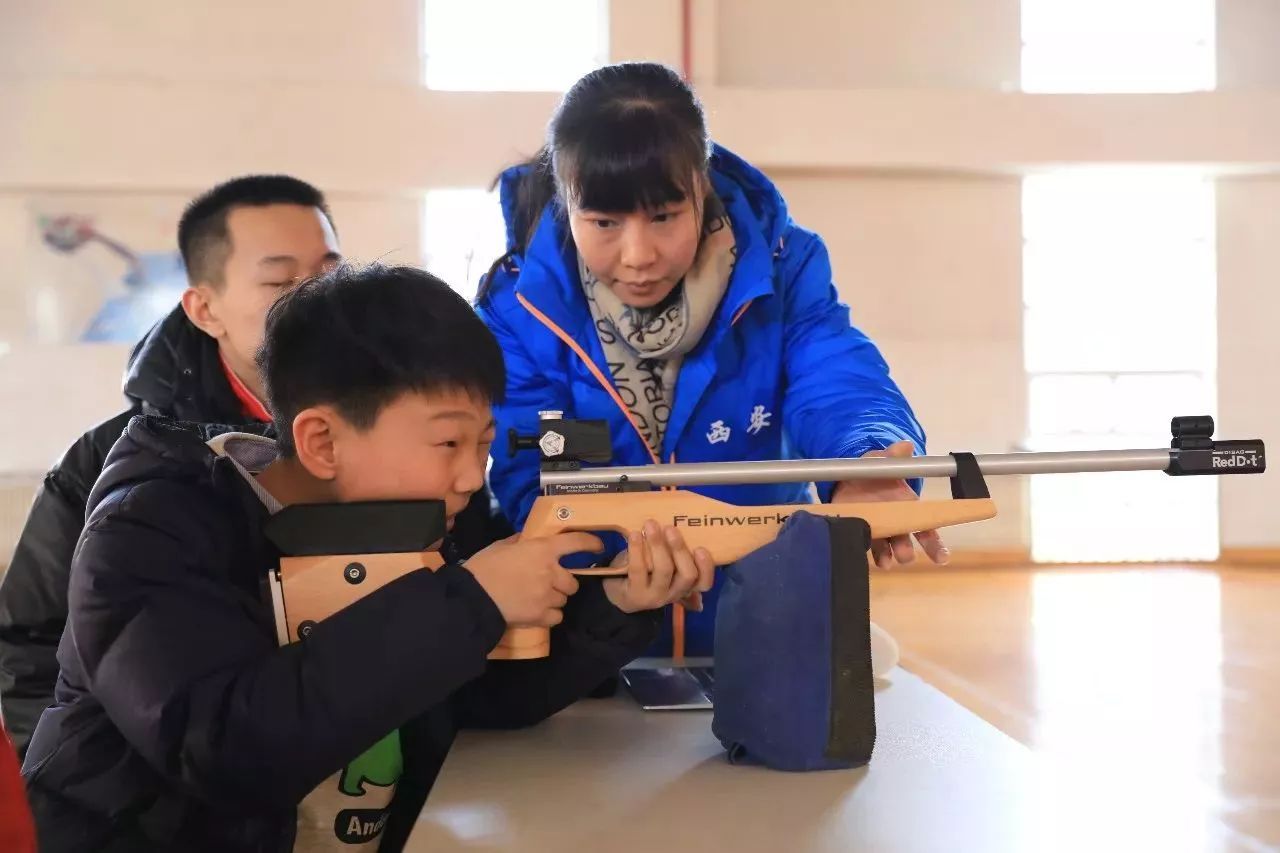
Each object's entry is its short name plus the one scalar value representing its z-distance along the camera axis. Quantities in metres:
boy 1.04
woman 1.67
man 1.65
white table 0.92
